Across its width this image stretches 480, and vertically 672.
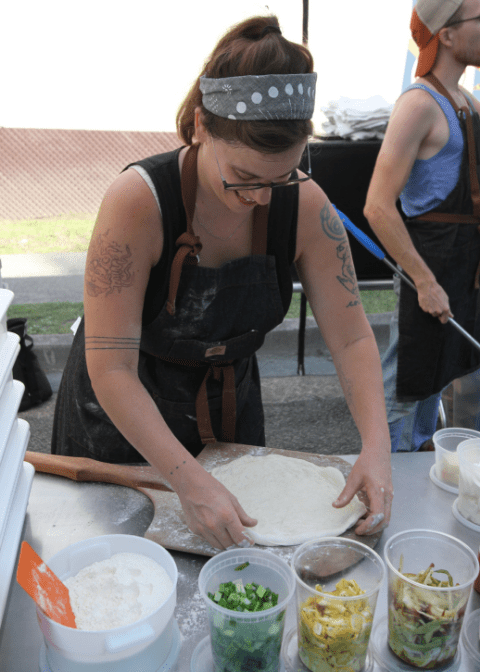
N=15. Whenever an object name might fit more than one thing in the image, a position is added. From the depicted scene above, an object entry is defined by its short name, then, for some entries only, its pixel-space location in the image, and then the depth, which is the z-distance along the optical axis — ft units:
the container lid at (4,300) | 3.41
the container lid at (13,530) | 3.04
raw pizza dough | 3.93
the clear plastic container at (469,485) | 3.97
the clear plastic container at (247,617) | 2.66
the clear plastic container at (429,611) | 2.78
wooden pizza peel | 3.80
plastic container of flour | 2.59
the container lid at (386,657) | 2.94
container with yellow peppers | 2.71
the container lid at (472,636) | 3.02
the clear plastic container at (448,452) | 4.49
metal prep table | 3.14
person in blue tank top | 7.32
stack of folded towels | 12.48
